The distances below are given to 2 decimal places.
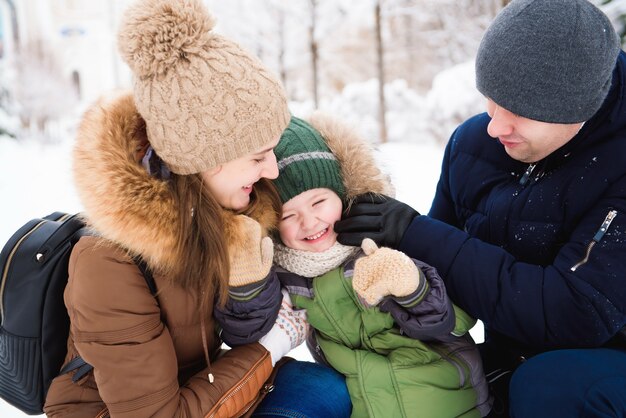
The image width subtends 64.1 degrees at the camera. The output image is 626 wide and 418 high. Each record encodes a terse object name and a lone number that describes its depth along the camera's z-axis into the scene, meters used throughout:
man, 1.31
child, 1.52
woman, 1.29
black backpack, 1.40
